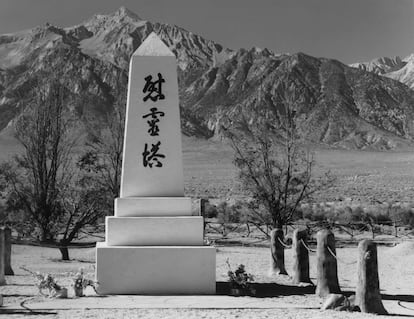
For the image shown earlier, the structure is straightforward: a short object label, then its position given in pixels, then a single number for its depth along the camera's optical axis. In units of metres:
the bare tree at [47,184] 22.62
